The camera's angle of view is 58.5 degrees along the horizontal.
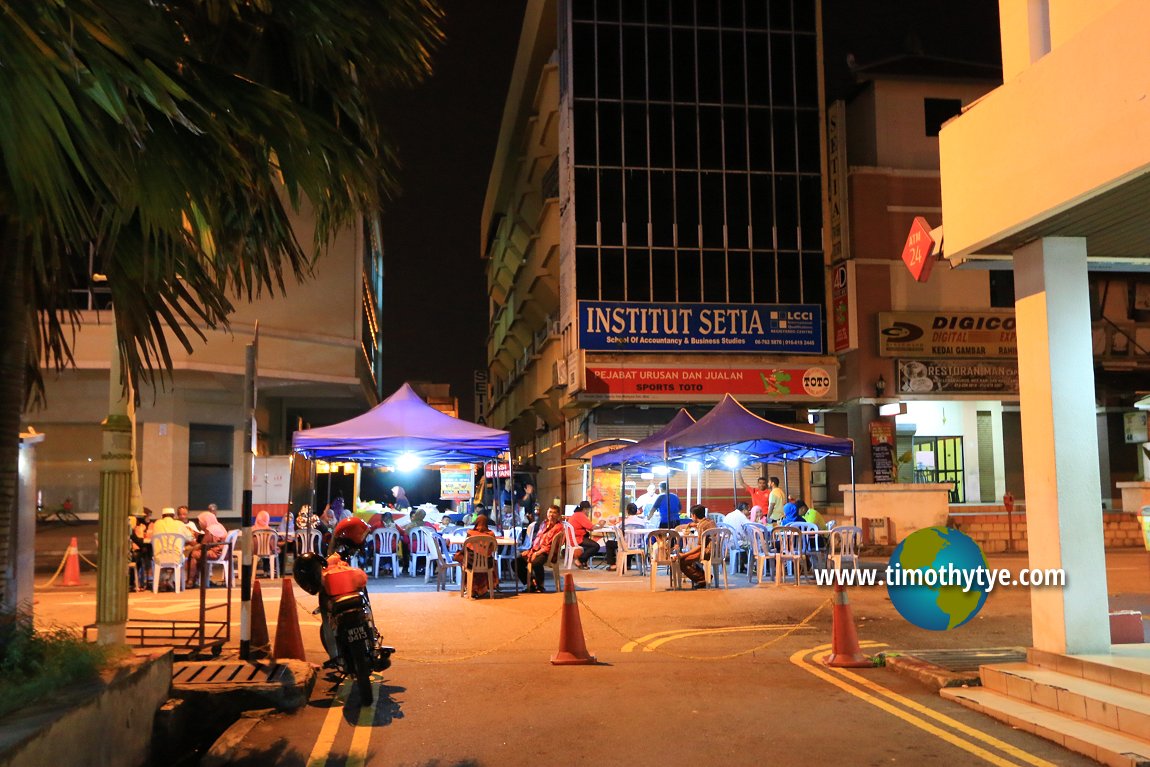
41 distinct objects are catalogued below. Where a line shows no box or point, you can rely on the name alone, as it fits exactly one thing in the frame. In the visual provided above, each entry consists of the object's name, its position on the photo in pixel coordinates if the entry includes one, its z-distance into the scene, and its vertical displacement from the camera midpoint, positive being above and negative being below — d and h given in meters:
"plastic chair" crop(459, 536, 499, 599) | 15.09 -0.83
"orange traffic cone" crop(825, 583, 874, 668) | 9.27 -1.33
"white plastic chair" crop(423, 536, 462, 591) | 16.47 -1.05
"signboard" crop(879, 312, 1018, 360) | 32.19 +5.01
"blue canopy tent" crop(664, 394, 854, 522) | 17.61 +0.98
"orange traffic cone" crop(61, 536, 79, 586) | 18.17 -1.13
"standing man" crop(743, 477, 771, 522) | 22.09 -0.05
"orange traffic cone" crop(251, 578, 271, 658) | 9.43 -1.15
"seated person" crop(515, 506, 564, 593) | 16.00 -0.91
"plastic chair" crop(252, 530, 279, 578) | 18.04 -0.82
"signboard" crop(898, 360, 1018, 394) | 32.28 +3.68
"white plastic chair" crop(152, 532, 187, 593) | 16.53 -0.80
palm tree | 3.99 +1.71
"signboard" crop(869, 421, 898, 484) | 31.72 +1.40
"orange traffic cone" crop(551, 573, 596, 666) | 9.55 -1.30
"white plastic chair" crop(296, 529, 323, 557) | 19.04 -0.73
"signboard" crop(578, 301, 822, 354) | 32.16 +5.35
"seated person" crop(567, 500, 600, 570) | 20.19 -0.73
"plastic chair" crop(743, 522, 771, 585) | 17.38 -0.90
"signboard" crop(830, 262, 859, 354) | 32.34 +5.81
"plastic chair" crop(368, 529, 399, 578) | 18.94 -0.85
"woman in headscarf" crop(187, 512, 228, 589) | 17.02 -0.59
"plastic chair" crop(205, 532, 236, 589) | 16.23 -0.87
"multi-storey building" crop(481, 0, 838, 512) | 32.44 +9.17
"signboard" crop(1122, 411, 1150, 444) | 30.38 +1.94
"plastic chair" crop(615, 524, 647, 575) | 19.47 -0.96
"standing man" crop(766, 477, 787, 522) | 21.31 -0.19
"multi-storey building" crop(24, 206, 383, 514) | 25.14 +2.96
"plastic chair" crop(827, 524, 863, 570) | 16.81 -0.87
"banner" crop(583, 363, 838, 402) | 31.89 +3.53
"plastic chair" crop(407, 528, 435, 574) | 18.59 -0.89
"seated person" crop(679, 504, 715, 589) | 16.22 -1.05
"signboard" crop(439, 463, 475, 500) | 36.38 +0.61
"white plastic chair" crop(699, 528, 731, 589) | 16.38 -0.91
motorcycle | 8.17 -0.96
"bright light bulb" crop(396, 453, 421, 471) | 20.20 +0.77
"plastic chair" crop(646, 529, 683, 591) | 16.39 -0.90
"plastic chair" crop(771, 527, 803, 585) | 17.05 -0.92
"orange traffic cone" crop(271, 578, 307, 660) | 9.45 -1.21
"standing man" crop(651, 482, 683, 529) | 19.66 -0.25
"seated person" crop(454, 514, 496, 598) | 15.34 -1.14
